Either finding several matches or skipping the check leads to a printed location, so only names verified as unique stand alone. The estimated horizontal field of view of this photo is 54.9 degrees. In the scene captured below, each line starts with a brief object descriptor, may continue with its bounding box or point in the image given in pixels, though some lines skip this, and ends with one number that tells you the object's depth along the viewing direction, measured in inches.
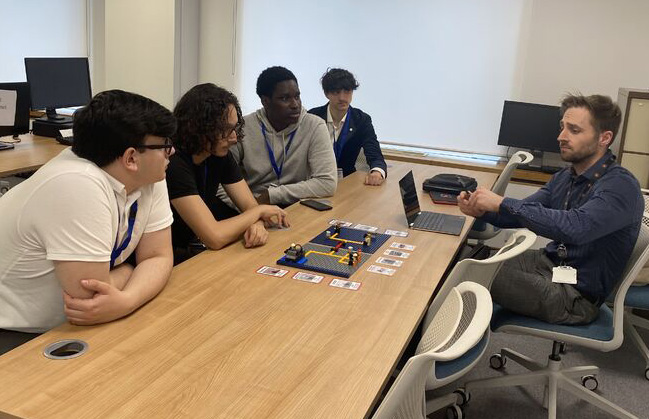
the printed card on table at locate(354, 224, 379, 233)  105.4
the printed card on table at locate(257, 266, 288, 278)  81.4
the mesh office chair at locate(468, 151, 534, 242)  151.8
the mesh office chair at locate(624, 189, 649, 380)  117.6
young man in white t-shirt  61.7
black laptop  109.3
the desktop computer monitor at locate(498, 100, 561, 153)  182.9
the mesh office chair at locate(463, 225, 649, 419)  96.3
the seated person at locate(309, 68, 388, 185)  156.3
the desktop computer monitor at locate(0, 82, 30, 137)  163.3
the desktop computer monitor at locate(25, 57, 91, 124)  174.4
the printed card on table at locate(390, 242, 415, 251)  97.1
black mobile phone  116.2
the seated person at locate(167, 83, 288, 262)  90.0
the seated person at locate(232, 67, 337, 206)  124.7
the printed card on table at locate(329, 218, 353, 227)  107.0
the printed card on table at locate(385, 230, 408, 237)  104.2
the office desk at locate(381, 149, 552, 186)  181.8
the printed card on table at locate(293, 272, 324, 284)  79.8
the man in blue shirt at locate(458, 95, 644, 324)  96.9
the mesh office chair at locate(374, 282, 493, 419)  49.9
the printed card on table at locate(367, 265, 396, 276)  84.9
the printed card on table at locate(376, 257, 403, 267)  89.1
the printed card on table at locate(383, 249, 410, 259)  93.1
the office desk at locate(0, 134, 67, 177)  143.3
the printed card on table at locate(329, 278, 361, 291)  78.5
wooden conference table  50.8
